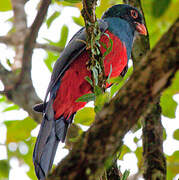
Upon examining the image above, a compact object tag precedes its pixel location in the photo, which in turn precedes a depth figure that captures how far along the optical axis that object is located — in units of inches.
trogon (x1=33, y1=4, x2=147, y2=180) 233.5
